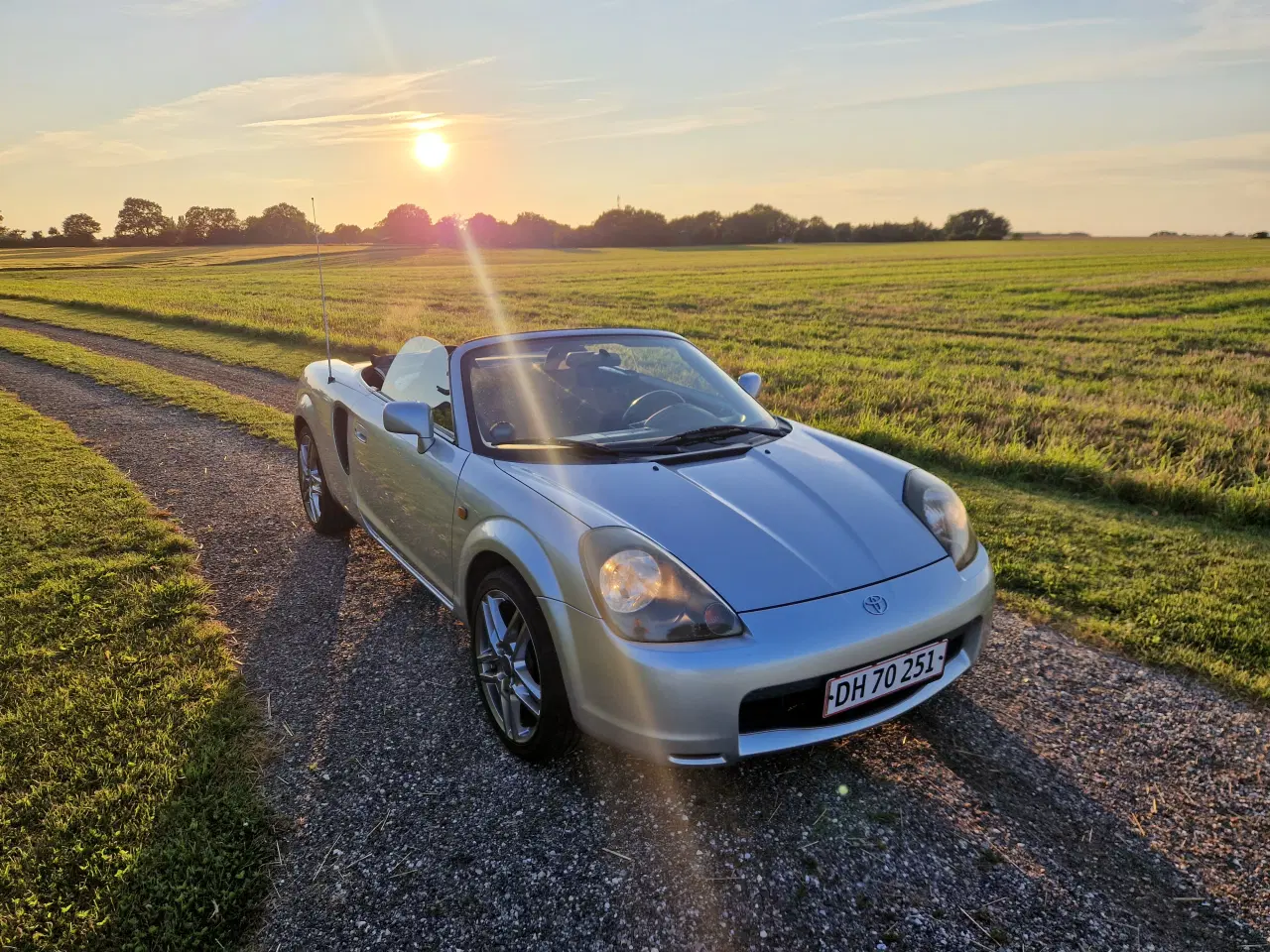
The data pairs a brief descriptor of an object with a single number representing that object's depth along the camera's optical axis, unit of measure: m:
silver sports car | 2.23
